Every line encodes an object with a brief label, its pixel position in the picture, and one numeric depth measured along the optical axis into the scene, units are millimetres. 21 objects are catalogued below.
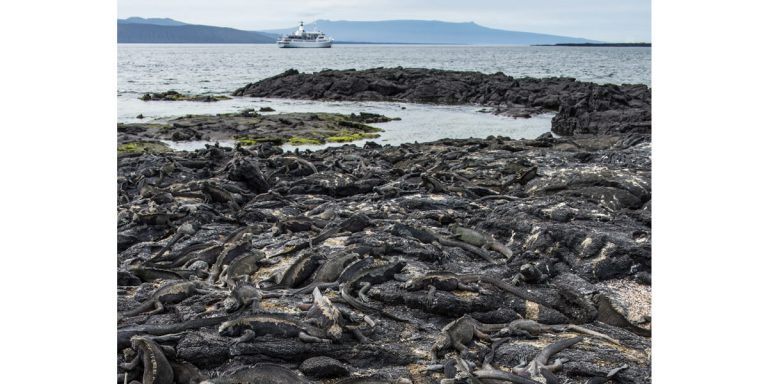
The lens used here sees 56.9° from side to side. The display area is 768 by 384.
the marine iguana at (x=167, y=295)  6606
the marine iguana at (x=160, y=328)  5564
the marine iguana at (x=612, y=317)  6637
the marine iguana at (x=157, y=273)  7949
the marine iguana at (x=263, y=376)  4949
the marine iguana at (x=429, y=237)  8672
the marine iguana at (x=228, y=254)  8000
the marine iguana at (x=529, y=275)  7543
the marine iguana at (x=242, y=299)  6211
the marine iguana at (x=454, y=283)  6938
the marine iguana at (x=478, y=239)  8805
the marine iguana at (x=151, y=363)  5043
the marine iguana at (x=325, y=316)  5809
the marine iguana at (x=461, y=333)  5781
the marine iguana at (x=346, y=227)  8984
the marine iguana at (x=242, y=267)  7766
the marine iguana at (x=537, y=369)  5052
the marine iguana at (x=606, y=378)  5246
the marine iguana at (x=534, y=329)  6160
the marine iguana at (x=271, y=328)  5727
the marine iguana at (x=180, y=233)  9422
